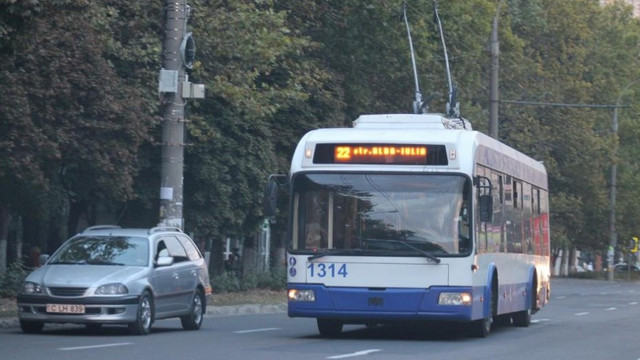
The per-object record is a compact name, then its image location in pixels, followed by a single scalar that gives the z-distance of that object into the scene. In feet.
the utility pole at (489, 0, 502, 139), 126.57
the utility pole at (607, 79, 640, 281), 206.77
